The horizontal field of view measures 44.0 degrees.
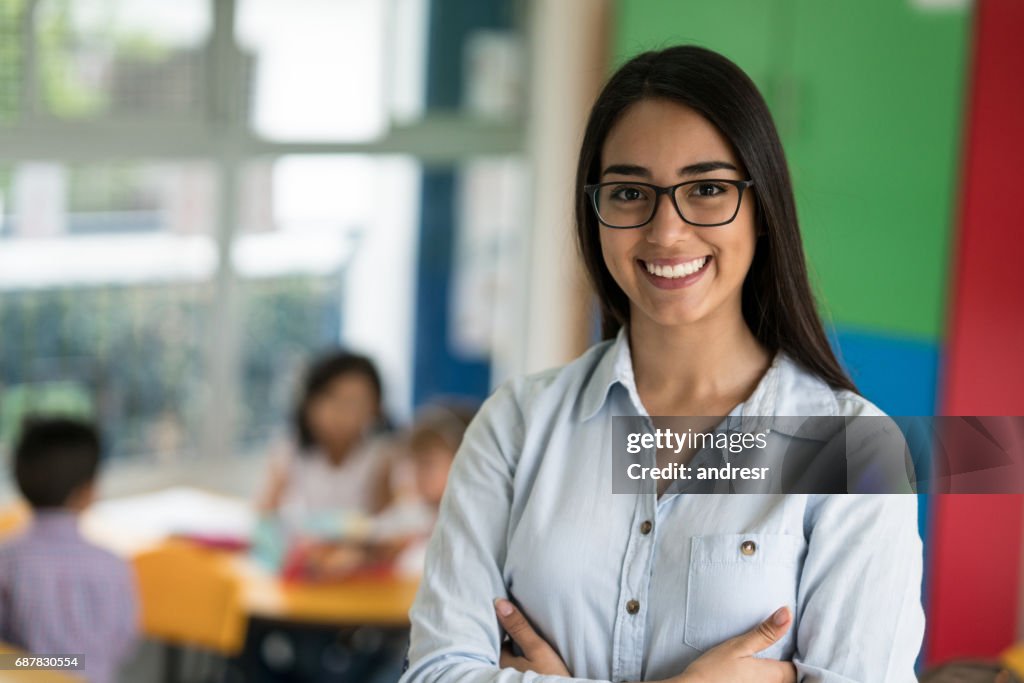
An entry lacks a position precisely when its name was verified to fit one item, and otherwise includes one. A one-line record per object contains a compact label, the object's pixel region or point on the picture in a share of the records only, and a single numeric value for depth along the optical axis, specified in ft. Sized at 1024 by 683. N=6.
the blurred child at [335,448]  12.44
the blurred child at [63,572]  9.11
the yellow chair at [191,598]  10.52
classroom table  10.34
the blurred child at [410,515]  10.91
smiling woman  4.09
